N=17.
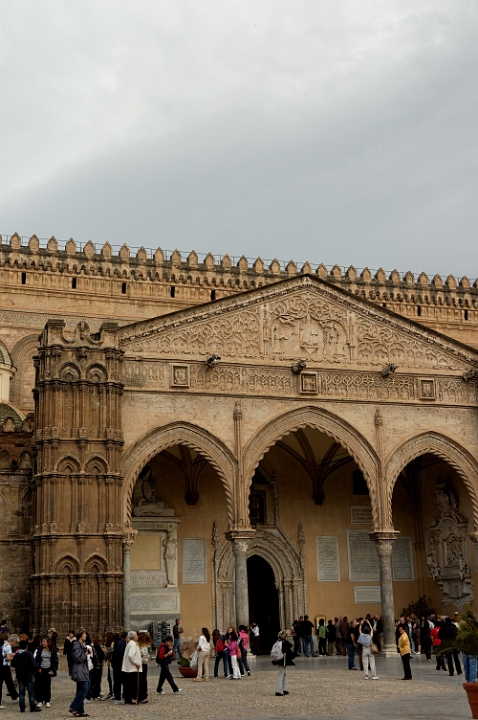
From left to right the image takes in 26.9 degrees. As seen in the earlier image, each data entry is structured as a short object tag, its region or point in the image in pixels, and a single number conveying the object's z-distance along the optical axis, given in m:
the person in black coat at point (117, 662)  17.03
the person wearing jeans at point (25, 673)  15.73
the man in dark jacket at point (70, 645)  15.81
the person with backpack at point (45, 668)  16.31
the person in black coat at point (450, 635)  21.19
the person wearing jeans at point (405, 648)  19.83
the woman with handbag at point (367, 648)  20.28
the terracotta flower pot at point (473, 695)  13.36
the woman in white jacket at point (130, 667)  16.21
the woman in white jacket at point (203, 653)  20.41
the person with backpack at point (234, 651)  21.05
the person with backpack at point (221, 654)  21.66
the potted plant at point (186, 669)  21.67
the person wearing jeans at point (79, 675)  14.96
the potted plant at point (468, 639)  13.65
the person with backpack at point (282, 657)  17.30
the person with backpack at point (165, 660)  18.12
